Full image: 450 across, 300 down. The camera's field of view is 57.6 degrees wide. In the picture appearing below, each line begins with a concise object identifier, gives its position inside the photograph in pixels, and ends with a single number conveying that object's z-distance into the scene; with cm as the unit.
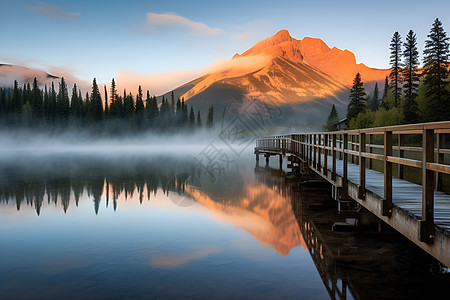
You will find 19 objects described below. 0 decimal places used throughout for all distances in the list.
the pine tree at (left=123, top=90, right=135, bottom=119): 16775
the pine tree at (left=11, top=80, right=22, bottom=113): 15400
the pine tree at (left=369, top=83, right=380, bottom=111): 15325
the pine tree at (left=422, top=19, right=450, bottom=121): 6606
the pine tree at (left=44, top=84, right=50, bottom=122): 15712
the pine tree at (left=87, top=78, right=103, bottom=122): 15825
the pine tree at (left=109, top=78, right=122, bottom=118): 16516
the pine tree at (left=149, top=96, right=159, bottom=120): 17588
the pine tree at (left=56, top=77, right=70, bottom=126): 15650
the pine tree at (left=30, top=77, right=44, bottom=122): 15479
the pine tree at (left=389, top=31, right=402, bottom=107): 8512
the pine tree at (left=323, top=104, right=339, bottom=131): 12528
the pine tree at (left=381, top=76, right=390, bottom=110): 14800
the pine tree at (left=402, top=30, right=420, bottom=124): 7200
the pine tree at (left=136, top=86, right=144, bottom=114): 17250
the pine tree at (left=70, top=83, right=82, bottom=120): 15775
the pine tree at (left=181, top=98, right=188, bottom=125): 19312
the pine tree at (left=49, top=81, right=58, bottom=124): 15650
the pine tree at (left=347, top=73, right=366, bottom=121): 9862
